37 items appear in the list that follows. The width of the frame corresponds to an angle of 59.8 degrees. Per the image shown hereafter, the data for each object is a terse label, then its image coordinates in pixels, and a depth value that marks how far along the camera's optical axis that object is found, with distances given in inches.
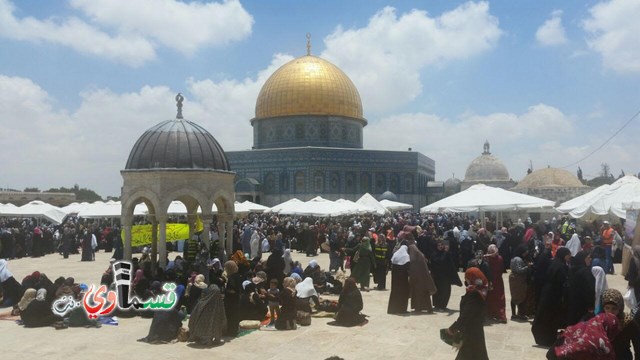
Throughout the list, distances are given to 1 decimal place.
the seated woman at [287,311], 317.4
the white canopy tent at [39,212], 880.9
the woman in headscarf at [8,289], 392.4
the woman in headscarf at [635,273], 247.8
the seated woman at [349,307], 323.0
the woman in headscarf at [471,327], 209.3
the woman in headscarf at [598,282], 243.8
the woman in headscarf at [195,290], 317.2
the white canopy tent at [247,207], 909.8
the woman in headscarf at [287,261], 468.4
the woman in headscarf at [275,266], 396.5
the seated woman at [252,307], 331.9
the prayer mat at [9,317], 351.9
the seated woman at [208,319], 286.2
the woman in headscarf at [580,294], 248.2
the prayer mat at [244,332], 311.1
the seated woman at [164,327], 289.6
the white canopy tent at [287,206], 836.6
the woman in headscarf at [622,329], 161.3
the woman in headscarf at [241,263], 385.4
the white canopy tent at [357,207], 812.6
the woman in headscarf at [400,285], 358.6
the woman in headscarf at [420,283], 358.3
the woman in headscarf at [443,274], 363.6
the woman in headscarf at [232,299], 305.9
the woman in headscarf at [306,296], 334.6
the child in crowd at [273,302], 333.7
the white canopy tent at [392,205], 1052.5
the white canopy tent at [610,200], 577.3
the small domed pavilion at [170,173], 452.8
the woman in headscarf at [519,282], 327.6
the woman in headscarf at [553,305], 266.4
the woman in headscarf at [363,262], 447.5
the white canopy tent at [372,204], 888.3
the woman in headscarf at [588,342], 142.5
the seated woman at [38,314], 325.1
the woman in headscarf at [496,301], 328.5
